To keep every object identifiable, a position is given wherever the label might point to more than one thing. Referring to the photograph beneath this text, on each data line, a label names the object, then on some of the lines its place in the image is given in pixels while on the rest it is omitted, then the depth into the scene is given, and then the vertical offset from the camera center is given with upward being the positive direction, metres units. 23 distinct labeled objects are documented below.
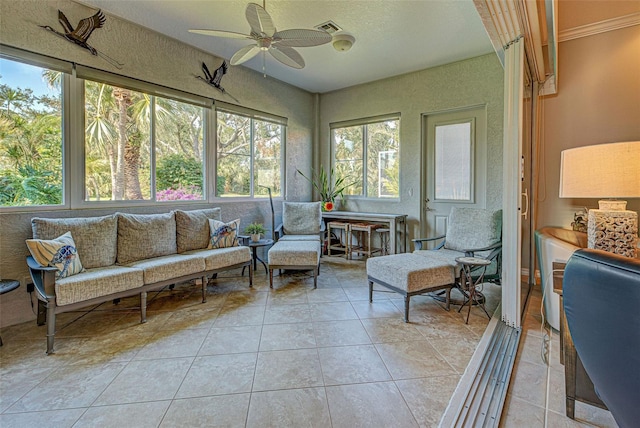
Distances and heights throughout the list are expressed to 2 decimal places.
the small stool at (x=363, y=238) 4.67 -0.51
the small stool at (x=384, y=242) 4.88 -0.55
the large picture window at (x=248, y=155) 4.28 +0.85
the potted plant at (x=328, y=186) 5.38 +0.44
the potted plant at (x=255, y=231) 3.92 -0.29
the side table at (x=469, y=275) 2.54 -0.60
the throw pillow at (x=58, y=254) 2.24 -0.35
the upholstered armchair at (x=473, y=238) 3.00 -0.33
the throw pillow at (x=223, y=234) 3.48 -0.30
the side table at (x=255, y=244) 3.78 -0.46
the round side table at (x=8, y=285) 2.17 -0.58
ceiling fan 2.15 +1.40
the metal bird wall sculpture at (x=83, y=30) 2.70 +1.69
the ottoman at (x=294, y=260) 3.47 -0.60
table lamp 1.75 +0.13
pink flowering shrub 3.61 +0.19
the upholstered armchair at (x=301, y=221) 4.52 -0.18
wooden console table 4.54 -0.19
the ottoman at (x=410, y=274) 2.57 -0.60
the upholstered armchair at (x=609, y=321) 0.61 -0.26
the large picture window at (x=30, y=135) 2.50 +0.66
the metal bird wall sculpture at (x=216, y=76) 3.91 +1.80
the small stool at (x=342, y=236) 4.91 -0.48
